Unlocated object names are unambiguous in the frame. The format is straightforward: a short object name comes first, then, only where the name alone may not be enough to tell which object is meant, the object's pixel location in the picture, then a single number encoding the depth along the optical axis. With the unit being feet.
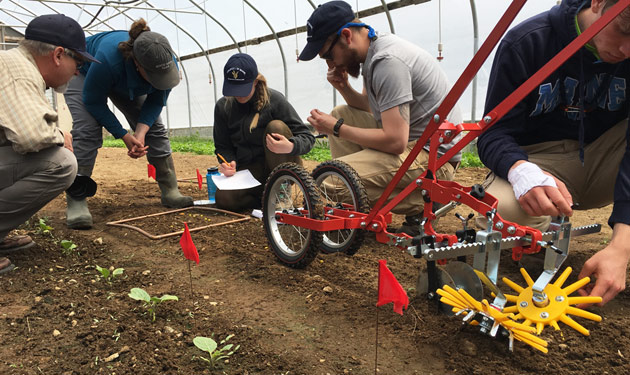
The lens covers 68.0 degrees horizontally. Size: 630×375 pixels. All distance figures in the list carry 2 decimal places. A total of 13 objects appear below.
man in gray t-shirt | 8.32
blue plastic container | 13.61
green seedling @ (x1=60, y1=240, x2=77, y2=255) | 8.93
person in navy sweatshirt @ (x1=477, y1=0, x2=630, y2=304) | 5.27
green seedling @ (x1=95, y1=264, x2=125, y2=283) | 7.48
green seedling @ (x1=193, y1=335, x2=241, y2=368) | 5.12
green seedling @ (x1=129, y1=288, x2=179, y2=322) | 6.21
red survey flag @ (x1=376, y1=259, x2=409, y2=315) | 4.68
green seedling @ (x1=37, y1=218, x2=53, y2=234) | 10.28
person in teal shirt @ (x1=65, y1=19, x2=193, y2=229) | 11.06
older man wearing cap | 7.26
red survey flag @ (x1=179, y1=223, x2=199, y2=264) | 6.79
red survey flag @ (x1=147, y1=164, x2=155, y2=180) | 13.17
